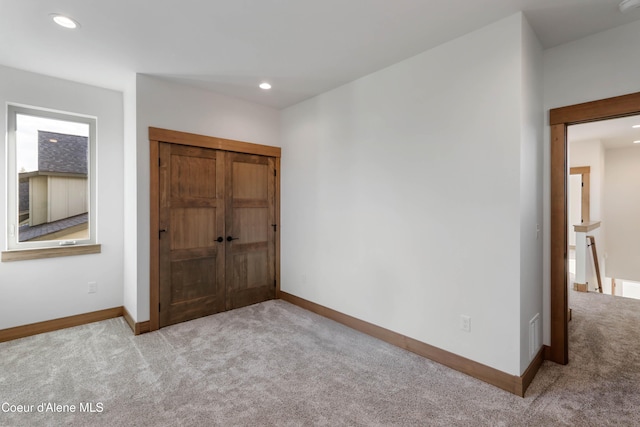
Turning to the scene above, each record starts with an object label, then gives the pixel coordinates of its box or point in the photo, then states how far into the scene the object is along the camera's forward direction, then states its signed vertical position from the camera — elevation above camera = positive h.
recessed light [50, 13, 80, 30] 2.13 +1.41
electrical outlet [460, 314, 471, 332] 2.39 -0.90
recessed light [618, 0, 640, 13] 1.92 +1.37
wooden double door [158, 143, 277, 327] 3.33 -0.24
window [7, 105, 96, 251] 3.03 +0.36
